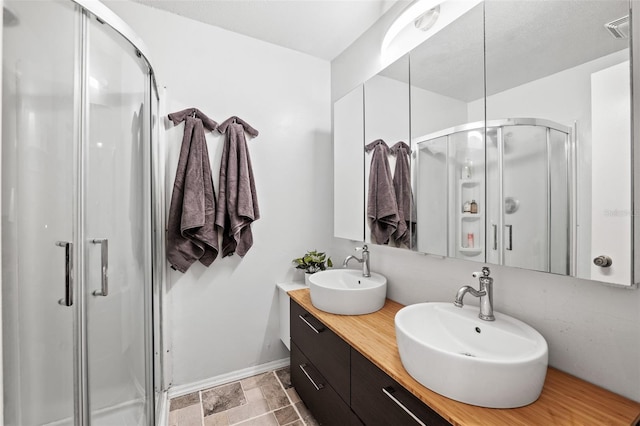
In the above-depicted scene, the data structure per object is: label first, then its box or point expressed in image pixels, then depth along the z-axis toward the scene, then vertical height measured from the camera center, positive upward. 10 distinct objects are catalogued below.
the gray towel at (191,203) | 1.65 +0.05
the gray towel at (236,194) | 1.77 +0.11
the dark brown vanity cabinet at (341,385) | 0.90 -0.71
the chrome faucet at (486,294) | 1.05 -0.31
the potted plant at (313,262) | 2.03 -0.37
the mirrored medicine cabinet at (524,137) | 0.80 +0.26
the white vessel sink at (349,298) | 1.40 -0.44
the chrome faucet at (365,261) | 1.75 -0.31
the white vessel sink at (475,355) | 0.74 -0.44
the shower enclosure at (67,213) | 0.70 +0.00
